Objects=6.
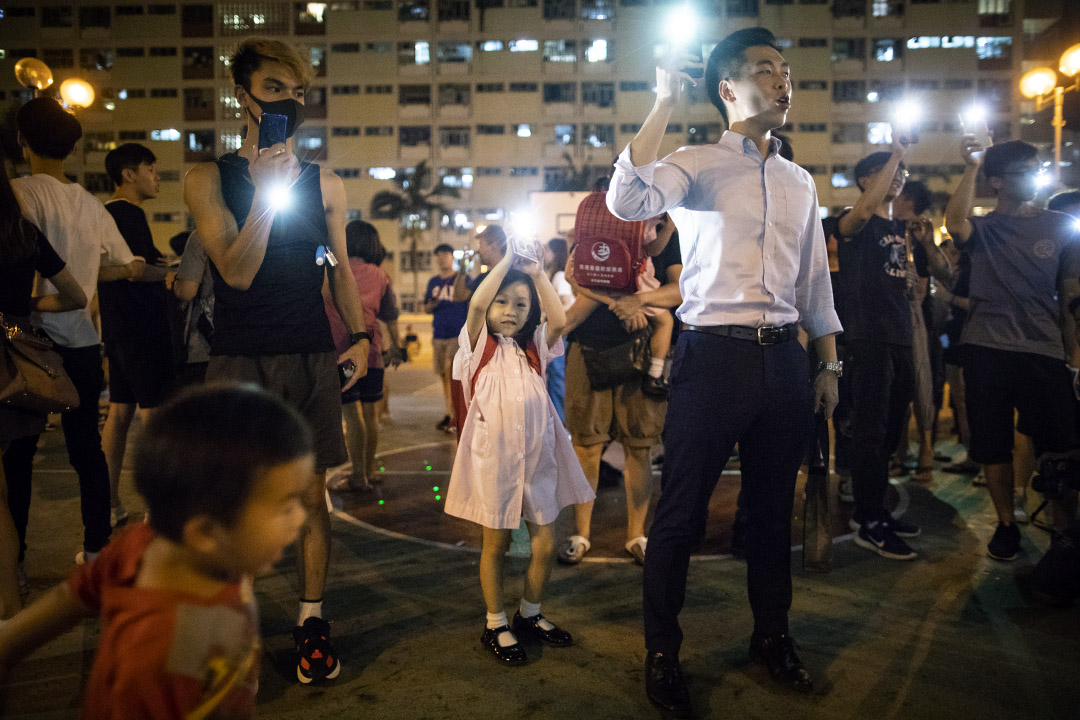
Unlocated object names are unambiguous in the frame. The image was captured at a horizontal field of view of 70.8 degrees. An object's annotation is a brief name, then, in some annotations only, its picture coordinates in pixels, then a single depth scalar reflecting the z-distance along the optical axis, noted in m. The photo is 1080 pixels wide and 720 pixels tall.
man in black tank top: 2.93
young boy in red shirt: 1.35
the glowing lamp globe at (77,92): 9.66
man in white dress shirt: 2.96
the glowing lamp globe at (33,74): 7.91
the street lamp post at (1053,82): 11.80
